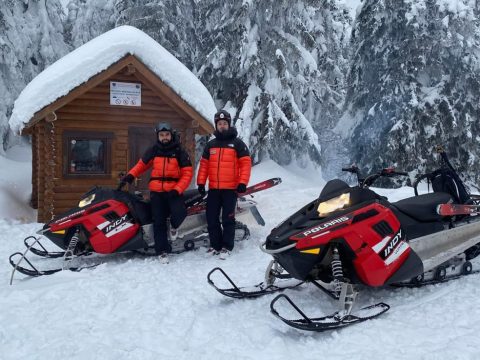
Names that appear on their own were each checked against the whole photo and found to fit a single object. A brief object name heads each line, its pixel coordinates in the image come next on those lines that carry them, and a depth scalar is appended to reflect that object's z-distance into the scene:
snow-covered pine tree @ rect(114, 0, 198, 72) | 17.52
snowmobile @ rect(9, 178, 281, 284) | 5.49
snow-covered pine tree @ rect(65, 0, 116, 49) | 21.11
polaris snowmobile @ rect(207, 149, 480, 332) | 3.69
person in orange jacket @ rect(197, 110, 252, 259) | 6.17
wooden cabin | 9.34
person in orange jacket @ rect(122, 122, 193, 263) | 5.96
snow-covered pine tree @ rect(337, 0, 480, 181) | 15.16
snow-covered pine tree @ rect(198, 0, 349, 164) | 14.39
